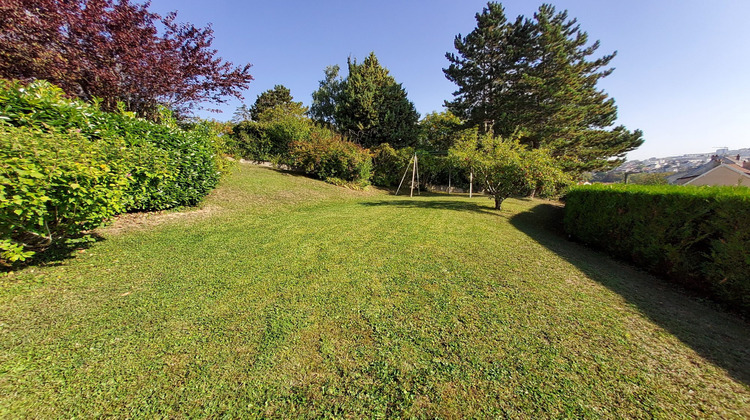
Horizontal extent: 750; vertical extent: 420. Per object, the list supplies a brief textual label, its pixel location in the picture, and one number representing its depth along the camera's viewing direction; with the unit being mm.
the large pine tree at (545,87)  16672
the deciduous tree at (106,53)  5852
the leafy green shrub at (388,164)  16984
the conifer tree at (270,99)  31891
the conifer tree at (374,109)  20000
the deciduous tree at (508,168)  7734
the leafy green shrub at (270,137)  16047
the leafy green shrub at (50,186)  2322
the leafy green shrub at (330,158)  13312
